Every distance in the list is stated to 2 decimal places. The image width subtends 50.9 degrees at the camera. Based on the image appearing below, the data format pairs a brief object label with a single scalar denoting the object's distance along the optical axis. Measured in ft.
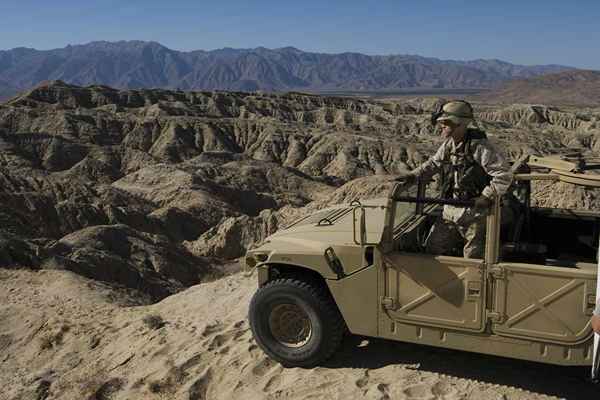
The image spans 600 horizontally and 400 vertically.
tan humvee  16.61
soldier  17.39
